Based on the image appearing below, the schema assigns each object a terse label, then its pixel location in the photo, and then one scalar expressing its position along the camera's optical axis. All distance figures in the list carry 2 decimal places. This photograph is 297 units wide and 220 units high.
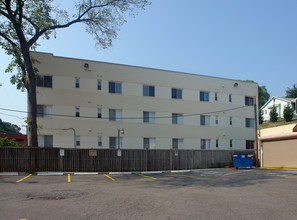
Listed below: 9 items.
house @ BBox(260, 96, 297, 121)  67.00
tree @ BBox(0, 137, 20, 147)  25.00
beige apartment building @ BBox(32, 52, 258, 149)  26.80
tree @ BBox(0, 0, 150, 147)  21.38
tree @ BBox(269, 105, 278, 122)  57.88
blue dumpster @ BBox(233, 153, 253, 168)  25.00
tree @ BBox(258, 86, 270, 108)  92.88
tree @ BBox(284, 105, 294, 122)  50.66
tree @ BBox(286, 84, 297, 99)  78.60
